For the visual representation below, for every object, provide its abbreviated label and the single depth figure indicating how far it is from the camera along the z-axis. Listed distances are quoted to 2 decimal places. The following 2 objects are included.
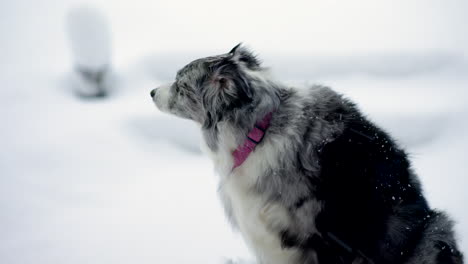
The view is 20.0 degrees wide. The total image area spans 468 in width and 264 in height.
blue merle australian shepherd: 2.69
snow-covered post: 4.73
